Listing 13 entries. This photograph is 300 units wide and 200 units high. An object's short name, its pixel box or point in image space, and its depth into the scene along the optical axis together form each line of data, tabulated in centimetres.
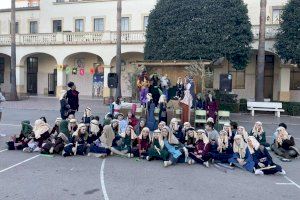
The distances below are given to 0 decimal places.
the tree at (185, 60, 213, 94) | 1329
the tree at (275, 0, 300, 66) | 1656
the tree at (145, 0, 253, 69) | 1664
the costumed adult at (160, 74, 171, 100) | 1344
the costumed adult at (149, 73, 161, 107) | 1288
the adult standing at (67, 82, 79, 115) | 1066
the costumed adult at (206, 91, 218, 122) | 1175
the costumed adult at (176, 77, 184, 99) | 1316
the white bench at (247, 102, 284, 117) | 1587
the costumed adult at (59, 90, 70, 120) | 1029
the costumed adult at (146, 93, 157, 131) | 1161
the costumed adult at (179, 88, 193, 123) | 1190
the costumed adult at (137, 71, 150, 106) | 1264
